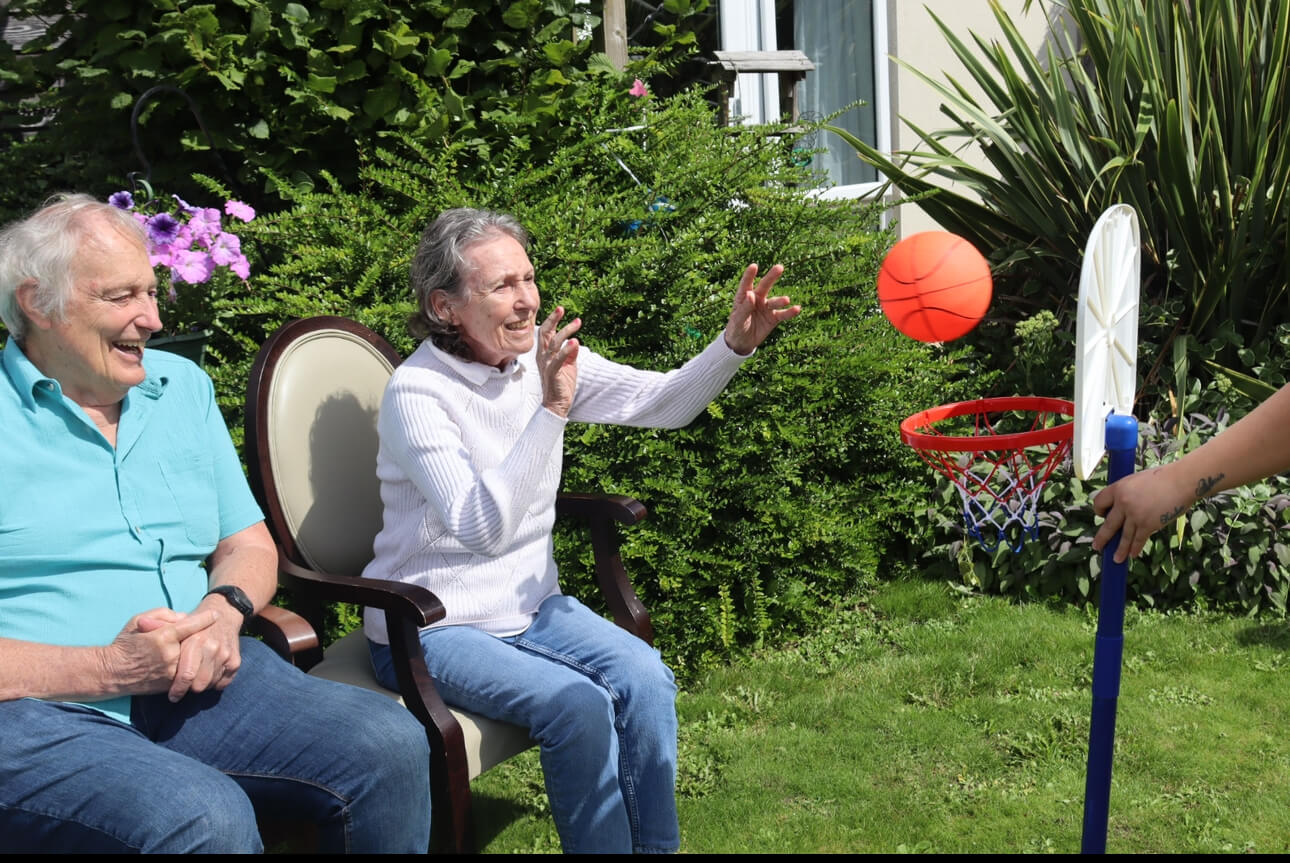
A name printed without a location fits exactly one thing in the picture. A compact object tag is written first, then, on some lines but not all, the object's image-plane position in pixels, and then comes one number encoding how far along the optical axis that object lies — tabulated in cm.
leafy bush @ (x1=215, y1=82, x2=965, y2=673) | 356
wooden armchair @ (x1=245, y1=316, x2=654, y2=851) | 227
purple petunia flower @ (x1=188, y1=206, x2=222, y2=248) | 340
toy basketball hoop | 247
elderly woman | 233
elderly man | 200
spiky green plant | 449
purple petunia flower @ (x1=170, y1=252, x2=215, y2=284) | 330
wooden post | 448
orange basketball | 254
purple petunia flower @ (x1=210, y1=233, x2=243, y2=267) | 339
